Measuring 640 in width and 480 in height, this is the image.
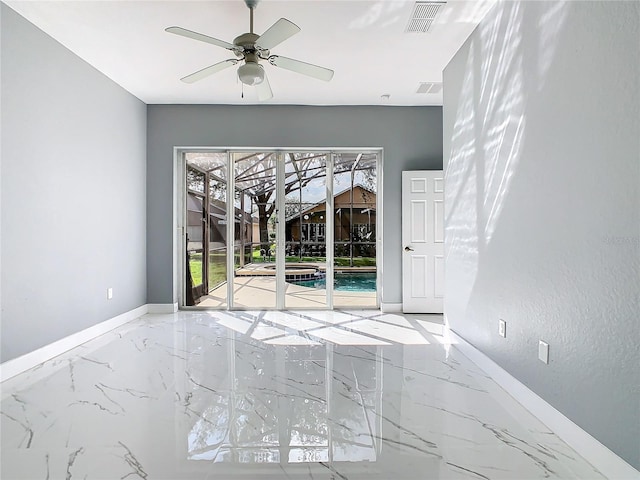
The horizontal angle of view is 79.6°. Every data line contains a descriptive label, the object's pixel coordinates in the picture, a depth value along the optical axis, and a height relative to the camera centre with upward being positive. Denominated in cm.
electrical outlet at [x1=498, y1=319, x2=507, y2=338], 266 -65
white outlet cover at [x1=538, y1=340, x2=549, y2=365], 214 -65
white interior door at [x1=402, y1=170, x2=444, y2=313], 500 -10
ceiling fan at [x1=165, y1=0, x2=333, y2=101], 249 +131
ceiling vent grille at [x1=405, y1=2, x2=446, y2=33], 283 +170
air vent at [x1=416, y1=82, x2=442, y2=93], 429 +170
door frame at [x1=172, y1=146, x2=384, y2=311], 512 +25
